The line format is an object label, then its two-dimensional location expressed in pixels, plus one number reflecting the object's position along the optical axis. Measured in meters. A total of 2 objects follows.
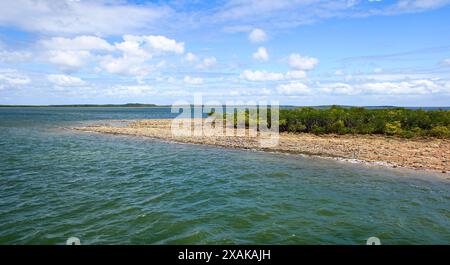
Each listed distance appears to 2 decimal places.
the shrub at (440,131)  36.12
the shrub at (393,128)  38.78
